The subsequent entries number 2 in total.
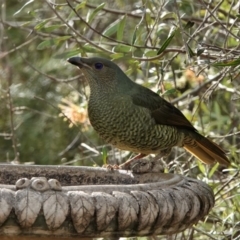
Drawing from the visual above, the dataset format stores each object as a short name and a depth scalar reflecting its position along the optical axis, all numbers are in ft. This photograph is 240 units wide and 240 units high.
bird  25.36
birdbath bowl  14.64
